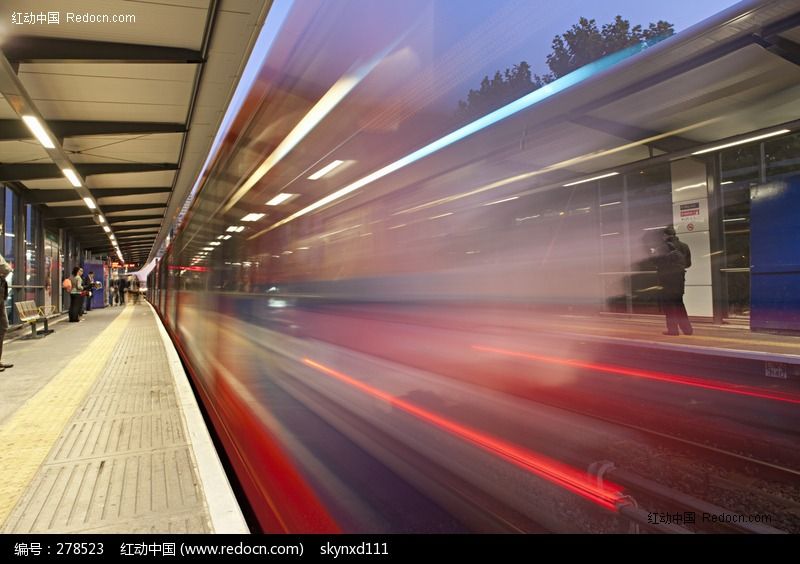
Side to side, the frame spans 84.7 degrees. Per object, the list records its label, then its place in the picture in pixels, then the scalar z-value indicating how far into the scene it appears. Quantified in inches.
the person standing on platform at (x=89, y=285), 655.8
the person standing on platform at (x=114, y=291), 1175.4
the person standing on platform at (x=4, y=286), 212.2
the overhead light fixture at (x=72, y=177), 343.1
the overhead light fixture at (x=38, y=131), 238.2
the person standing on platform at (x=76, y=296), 528.0
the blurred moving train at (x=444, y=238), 41.0
